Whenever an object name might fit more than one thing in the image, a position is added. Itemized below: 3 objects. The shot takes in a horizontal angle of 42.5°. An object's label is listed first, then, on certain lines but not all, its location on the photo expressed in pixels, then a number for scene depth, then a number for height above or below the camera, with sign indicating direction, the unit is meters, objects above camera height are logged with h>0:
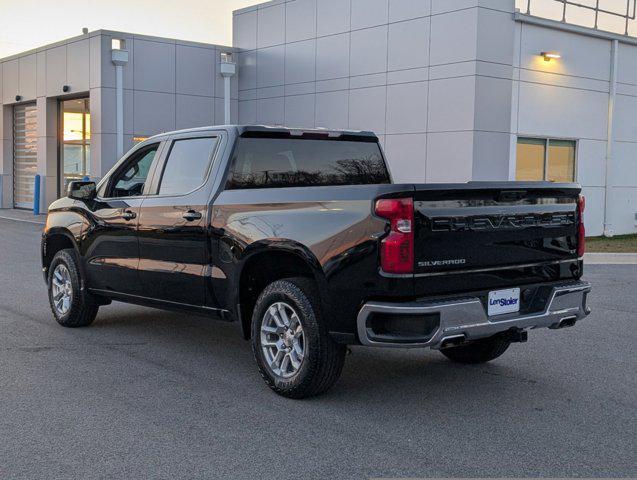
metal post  29.70 -0.90
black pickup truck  5.23 -0.51
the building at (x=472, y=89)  20.17 +2.45
